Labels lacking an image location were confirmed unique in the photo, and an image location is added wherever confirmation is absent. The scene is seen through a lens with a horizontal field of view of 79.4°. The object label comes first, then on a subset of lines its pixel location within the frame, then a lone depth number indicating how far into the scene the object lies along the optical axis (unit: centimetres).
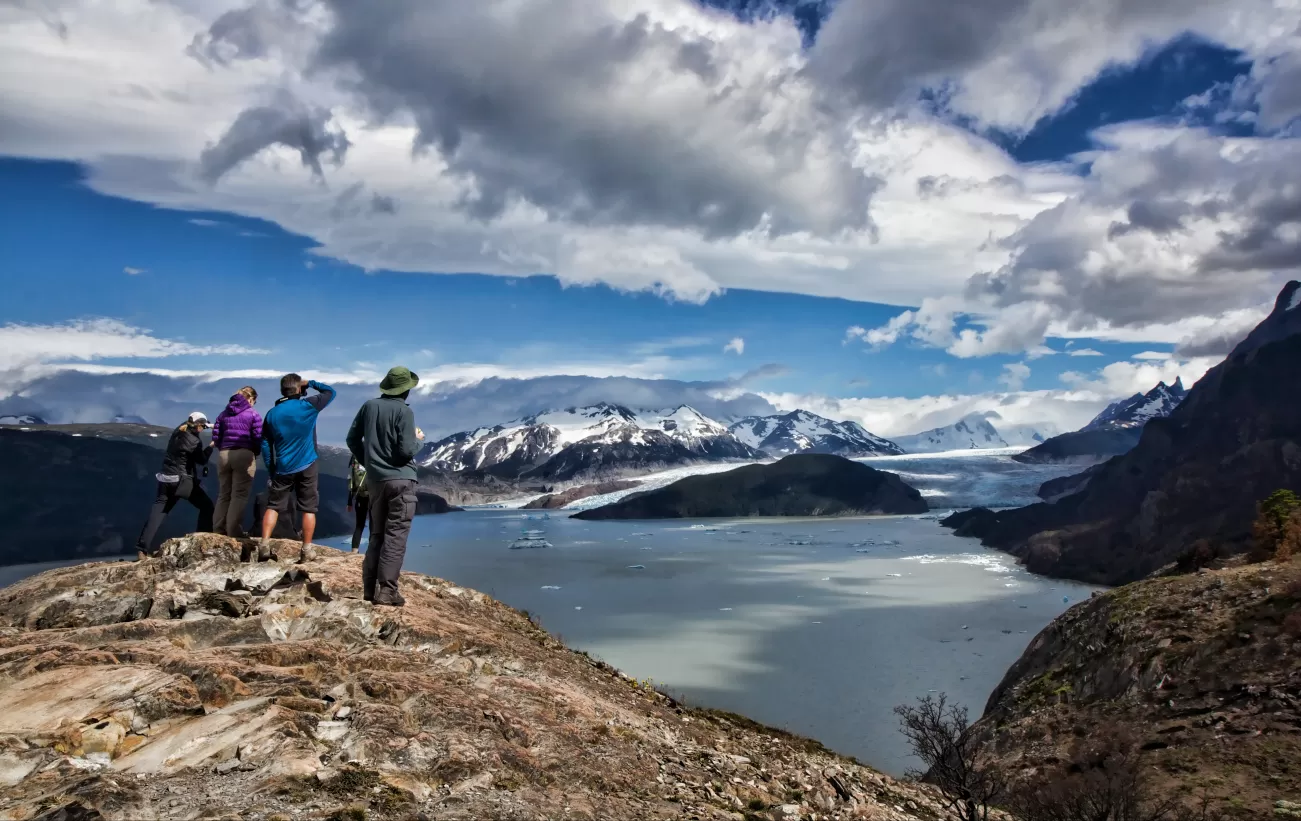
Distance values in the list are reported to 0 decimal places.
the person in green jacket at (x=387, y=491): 963
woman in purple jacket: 1218
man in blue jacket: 1162
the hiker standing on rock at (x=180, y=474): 1280
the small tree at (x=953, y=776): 962
